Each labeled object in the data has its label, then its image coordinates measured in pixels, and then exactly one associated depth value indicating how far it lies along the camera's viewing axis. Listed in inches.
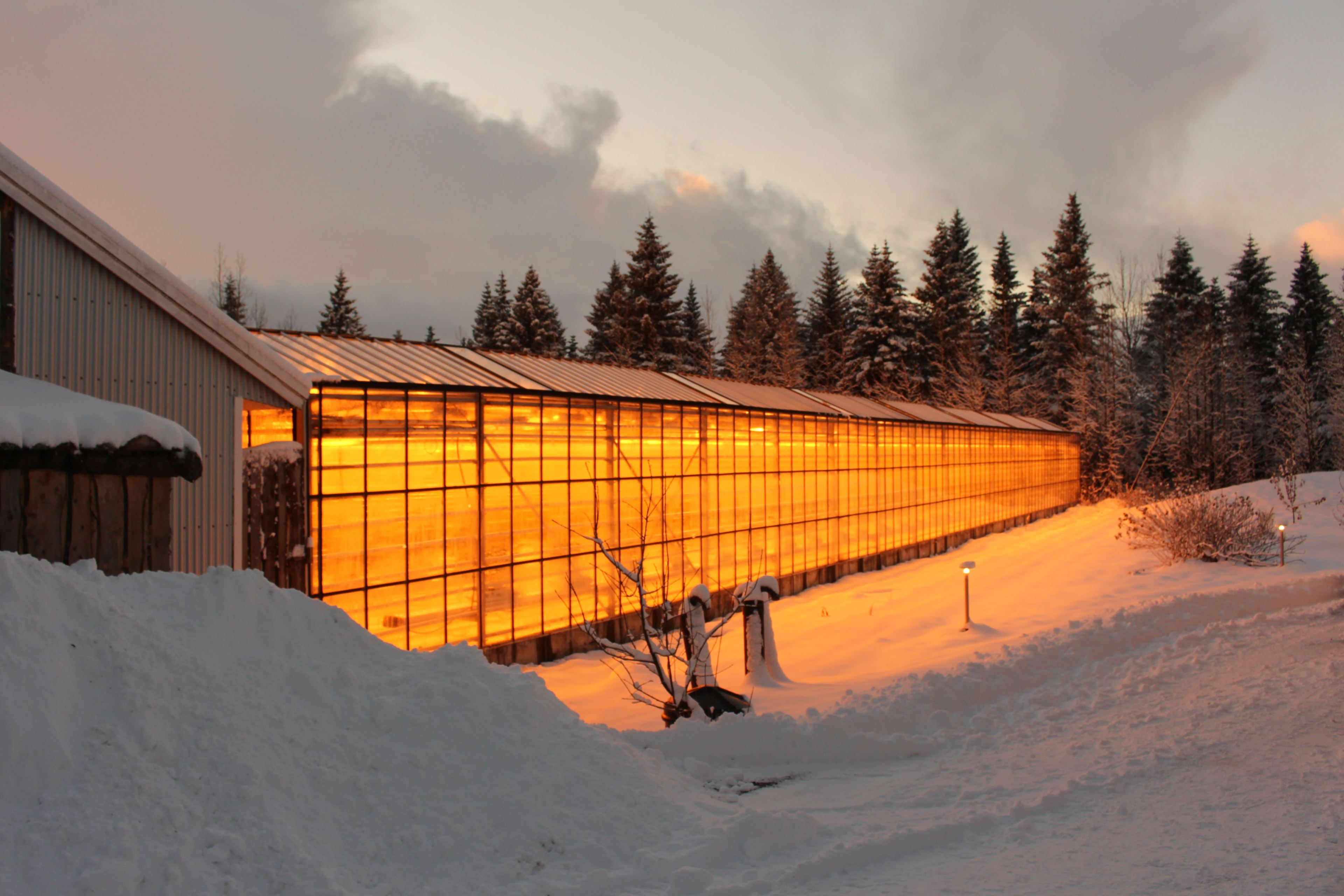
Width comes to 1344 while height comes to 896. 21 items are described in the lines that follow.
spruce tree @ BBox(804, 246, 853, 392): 1967.3
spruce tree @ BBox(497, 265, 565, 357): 1713.8
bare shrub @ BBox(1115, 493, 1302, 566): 647.1
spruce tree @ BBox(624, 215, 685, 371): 1646.2
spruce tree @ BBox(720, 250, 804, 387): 1876.2
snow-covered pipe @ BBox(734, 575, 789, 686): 366.6
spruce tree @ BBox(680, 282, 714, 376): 1809.8
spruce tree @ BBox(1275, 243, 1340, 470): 1493.6
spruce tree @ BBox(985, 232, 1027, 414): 1795.0
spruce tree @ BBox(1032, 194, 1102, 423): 1740.9
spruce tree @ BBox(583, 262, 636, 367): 1657.2
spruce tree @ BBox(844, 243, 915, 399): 1788.9
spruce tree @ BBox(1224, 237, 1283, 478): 1685.5
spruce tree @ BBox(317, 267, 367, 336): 1943.9
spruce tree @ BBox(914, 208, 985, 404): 1836.9
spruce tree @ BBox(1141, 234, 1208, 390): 1830.7
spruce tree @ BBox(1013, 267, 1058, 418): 1780.3
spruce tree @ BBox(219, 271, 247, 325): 1568.7
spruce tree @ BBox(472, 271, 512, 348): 1841.8
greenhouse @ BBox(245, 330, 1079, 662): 388.2
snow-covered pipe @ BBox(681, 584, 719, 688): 311.1
